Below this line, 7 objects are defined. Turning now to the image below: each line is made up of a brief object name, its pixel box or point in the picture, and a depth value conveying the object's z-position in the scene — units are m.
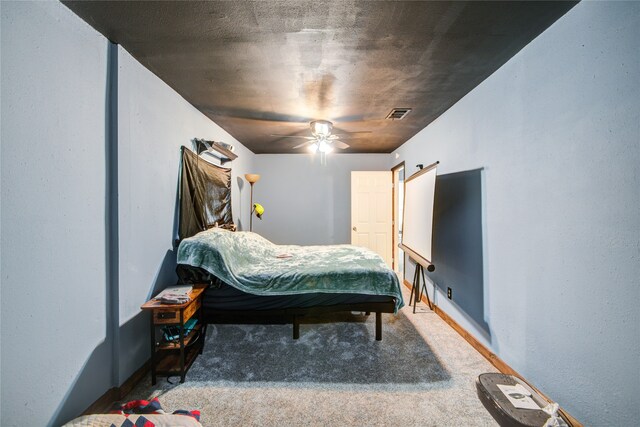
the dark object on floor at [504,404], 1.45
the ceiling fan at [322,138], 3.31
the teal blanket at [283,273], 2.38
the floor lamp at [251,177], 4.64
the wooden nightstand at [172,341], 1.91
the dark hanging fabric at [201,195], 2.60
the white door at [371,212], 5.41
